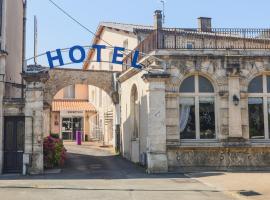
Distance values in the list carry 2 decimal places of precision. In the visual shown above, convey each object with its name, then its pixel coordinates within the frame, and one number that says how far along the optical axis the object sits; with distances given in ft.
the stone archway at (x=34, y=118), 47.73
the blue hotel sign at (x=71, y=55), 49.19
